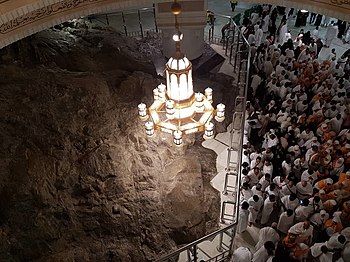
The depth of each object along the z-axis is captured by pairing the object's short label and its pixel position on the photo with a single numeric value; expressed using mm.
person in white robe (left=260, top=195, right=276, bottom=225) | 8047
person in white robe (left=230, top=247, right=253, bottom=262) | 7113
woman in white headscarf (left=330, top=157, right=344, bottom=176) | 8516
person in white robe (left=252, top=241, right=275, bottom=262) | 7204
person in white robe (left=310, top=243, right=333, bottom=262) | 7109
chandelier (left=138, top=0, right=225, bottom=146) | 5520
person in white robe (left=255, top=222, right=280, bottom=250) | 7566
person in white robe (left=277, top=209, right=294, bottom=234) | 7820
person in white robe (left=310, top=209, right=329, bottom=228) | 7711
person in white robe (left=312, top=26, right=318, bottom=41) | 14475
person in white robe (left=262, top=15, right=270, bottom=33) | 15047
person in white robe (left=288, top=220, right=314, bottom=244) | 7363
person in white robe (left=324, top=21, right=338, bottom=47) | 14180
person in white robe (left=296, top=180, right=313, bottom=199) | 8250
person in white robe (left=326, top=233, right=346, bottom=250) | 7207
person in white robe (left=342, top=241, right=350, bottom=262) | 7219
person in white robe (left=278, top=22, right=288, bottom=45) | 14281
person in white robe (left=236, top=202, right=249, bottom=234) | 7888
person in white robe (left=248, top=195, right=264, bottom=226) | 8109
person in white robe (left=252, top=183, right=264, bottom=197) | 8395
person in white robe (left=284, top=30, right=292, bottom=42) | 13997
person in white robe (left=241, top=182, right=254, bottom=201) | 8516
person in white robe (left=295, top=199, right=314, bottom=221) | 7840
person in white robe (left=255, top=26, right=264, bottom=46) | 13720
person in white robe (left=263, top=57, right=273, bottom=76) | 11984
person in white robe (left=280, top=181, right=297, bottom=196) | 8281
